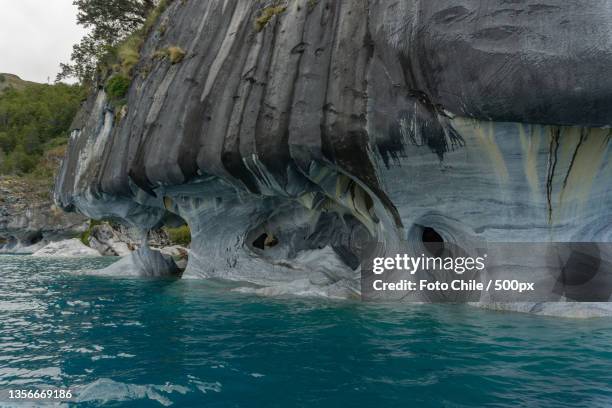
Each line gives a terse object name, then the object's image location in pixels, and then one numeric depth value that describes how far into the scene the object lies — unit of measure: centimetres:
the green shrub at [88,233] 4699
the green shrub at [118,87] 2061
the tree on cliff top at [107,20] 2592
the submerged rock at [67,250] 4262
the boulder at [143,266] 2121
